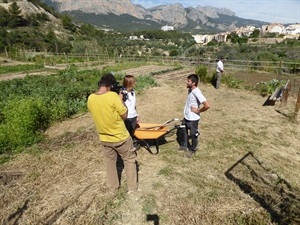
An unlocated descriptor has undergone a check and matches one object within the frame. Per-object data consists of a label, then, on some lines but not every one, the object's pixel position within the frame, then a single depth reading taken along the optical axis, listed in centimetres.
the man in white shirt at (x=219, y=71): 1106
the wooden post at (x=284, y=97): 850
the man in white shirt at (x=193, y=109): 439
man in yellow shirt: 308
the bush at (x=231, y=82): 1171
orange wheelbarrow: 457
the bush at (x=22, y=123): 538
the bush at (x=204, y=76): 1254
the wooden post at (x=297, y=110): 727
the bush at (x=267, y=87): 1055
